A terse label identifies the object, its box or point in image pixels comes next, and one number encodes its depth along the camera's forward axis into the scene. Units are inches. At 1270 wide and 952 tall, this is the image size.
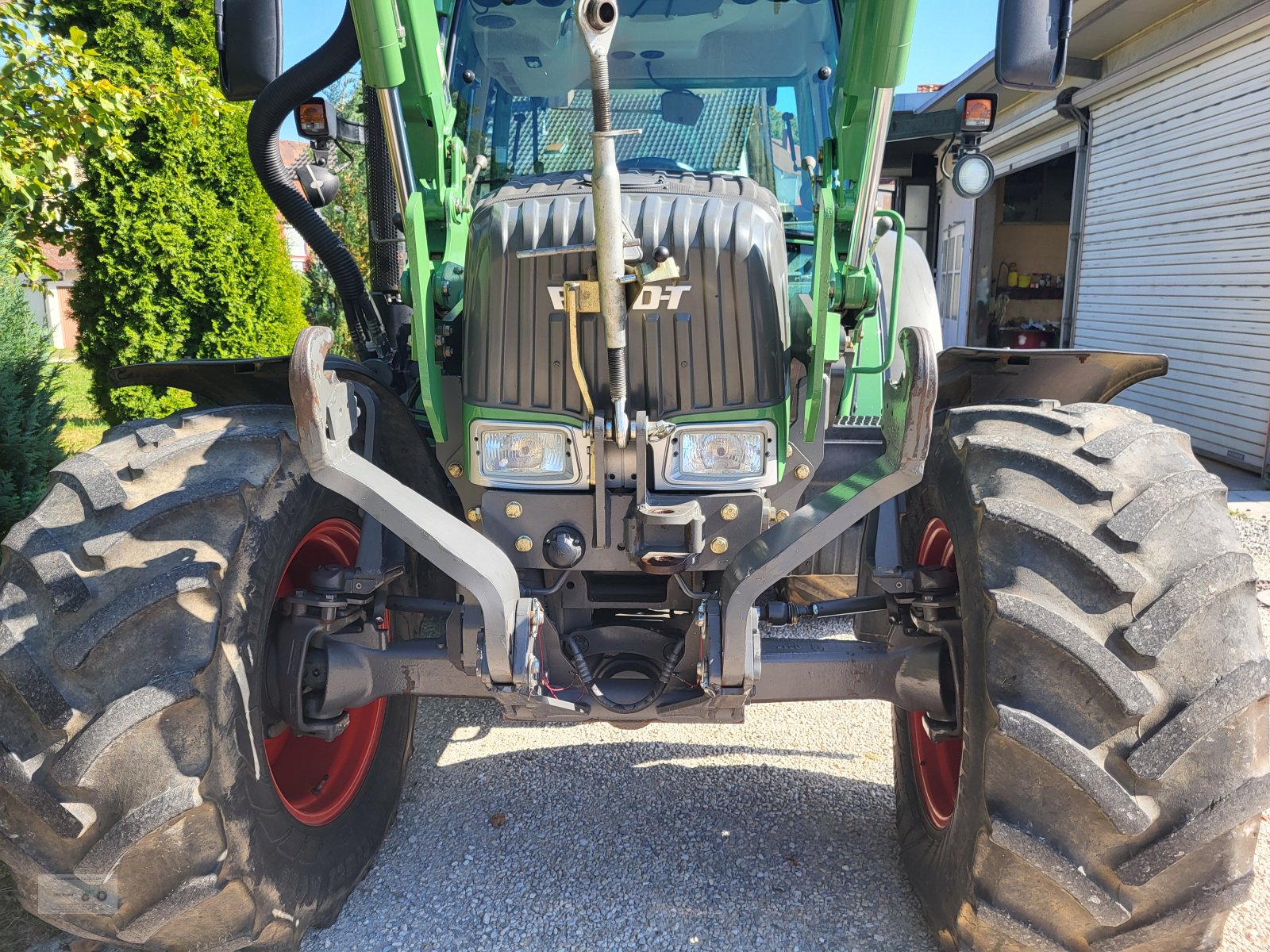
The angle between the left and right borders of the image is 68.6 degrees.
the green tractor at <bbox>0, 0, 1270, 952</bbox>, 76.8
